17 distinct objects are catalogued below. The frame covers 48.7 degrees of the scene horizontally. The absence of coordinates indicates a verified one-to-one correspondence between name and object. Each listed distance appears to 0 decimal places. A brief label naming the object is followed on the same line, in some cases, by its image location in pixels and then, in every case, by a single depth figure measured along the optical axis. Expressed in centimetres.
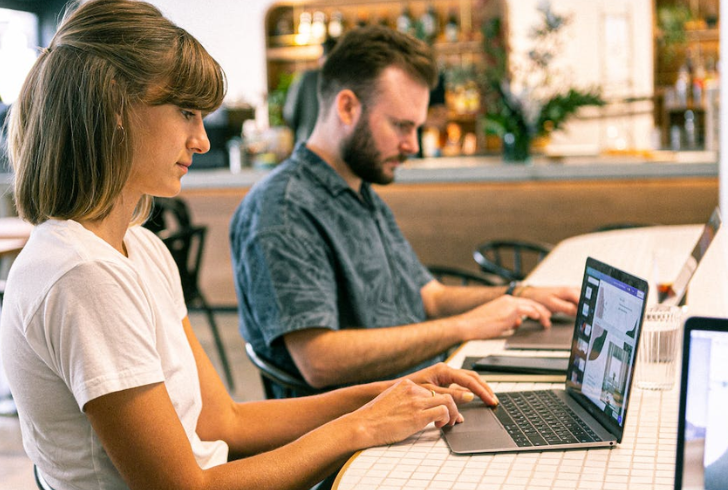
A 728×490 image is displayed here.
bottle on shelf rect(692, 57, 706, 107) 733
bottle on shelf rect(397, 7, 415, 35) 765
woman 105
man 181
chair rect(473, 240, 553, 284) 305
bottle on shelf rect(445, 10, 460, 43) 770
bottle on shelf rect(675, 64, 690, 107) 735
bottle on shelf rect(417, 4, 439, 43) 771
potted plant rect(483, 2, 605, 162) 450
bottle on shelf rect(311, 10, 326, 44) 806
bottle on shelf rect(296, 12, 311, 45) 815
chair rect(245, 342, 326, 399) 188
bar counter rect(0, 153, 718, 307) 445
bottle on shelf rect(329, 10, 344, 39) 795
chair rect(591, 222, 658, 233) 387
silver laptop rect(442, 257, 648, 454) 115
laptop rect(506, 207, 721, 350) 163
